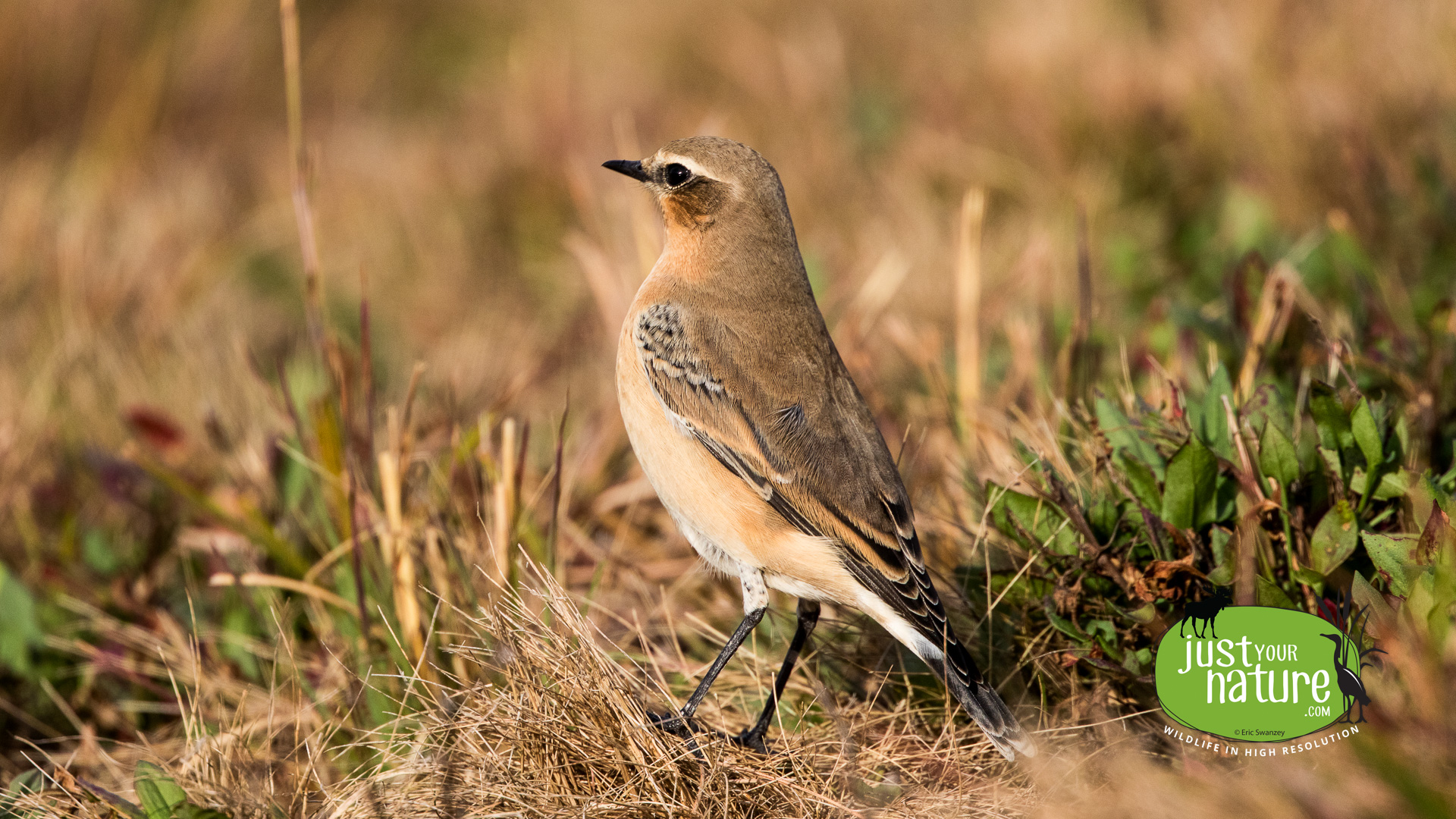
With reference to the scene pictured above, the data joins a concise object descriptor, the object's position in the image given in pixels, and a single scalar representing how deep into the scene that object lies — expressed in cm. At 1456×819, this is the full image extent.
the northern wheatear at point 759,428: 638
